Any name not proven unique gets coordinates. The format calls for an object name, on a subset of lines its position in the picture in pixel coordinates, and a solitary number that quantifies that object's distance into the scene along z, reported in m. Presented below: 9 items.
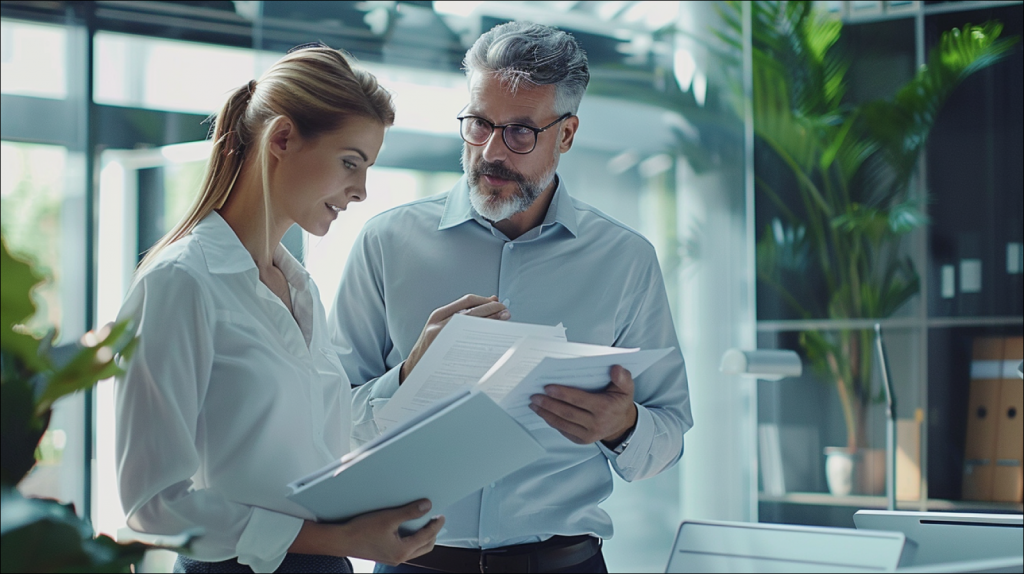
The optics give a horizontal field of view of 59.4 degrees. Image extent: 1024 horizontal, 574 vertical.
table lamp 3.05
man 1.67
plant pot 3.62
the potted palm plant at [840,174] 3.52
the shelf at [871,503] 3.38
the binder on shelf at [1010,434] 3.36
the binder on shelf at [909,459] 3.50
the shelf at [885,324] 3.43
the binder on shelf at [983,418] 3.40
